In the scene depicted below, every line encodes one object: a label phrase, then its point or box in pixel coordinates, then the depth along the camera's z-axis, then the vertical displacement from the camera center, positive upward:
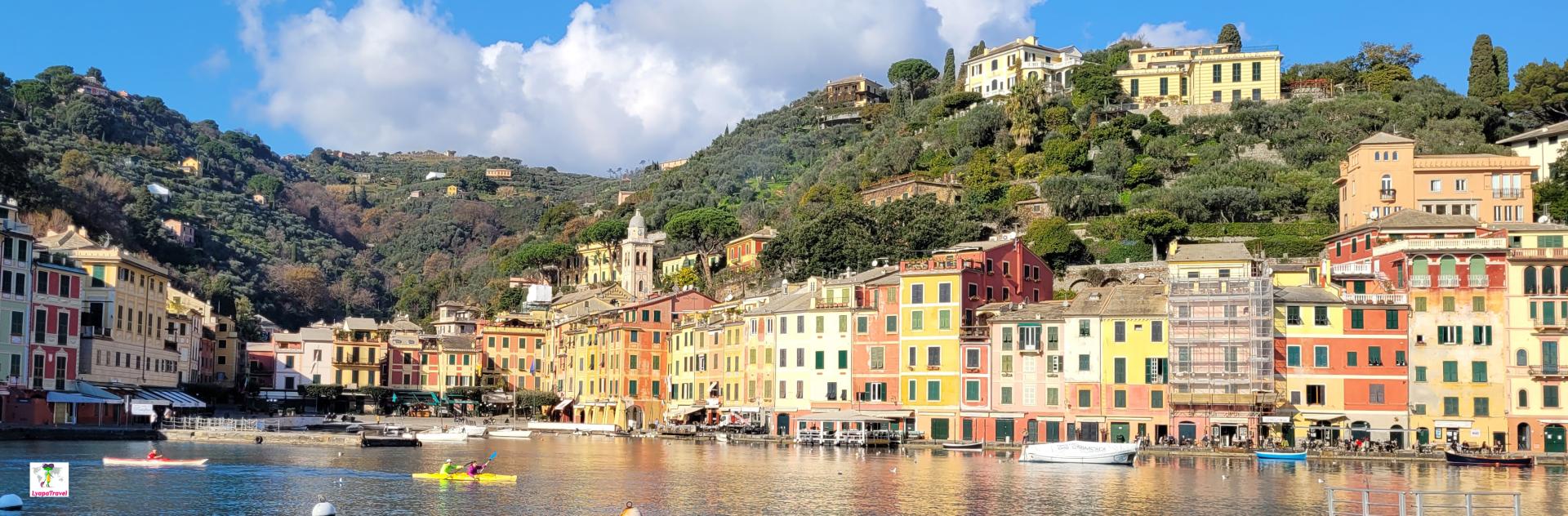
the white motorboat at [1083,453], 62.78 -2.74
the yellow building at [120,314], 82.69 +3.88
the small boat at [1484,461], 61.38 -2.84
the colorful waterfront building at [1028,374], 73.69 +0.71
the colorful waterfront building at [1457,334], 68.50 +2.67
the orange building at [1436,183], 85.56 +12.08
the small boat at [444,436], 80.31 -2.86
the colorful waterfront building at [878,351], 78.94 +1.91
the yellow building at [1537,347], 67.56 +2.07
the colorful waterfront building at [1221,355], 69.00 +1.61
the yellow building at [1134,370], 71.38 +0.92
